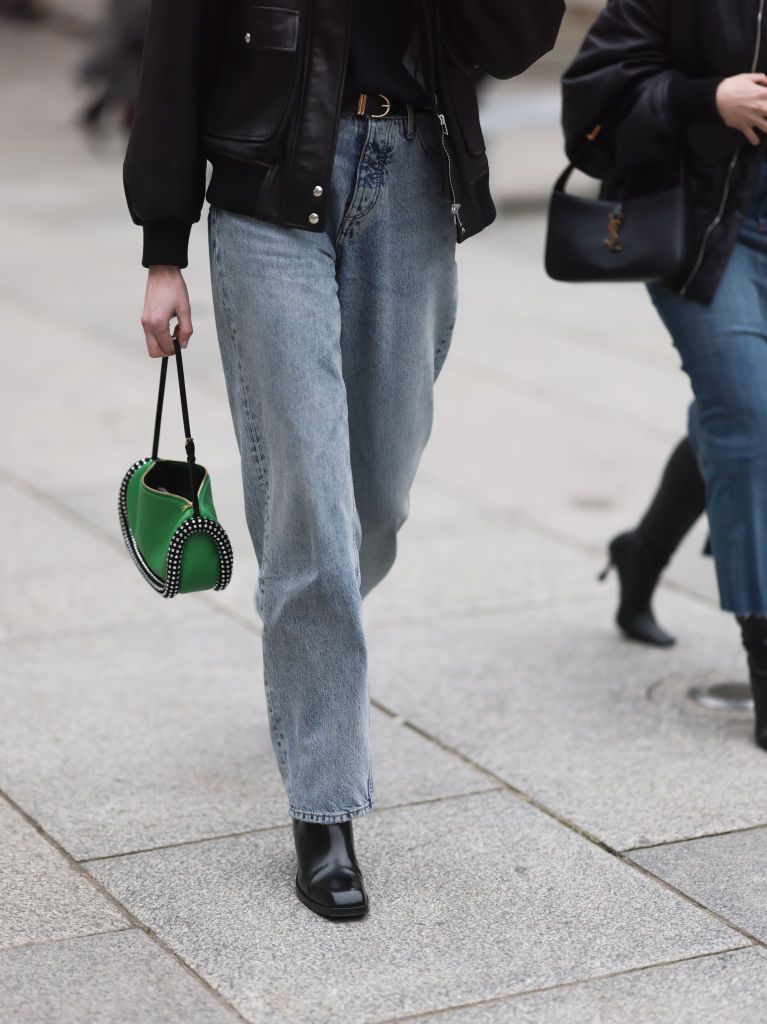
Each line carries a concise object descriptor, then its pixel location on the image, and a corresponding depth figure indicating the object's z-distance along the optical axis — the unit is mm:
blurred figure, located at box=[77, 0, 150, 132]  26719
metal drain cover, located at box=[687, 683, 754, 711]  8703
